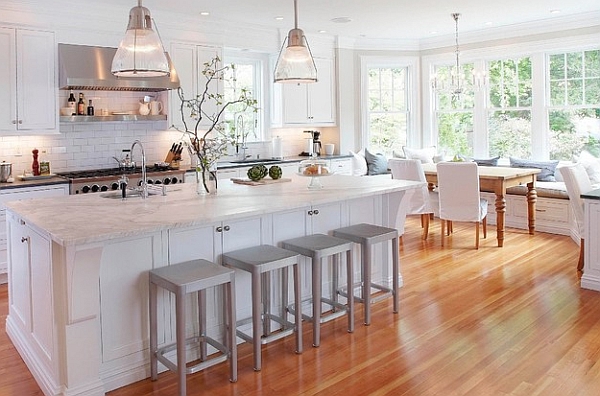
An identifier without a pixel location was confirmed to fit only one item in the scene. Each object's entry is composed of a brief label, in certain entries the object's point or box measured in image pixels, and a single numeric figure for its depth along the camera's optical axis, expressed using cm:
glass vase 395
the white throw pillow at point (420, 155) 819
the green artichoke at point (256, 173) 457
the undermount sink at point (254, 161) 711
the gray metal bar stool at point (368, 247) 385
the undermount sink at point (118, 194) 391
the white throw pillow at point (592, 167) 661
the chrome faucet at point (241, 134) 752
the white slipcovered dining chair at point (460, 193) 593
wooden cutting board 448
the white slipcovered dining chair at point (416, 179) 618
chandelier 807
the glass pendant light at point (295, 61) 396
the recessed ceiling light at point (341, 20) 686
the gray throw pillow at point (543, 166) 723
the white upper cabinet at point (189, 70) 643
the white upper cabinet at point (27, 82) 525
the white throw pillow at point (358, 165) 809
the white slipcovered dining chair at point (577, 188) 496
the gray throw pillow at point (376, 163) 821
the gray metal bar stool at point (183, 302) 283
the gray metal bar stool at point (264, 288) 317
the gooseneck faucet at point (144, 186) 379
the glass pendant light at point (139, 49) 310
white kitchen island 280
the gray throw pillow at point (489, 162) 776
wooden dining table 614
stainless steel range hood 546
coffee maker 797
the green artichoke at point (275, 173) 468
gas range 541
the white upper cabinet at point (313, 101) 778
